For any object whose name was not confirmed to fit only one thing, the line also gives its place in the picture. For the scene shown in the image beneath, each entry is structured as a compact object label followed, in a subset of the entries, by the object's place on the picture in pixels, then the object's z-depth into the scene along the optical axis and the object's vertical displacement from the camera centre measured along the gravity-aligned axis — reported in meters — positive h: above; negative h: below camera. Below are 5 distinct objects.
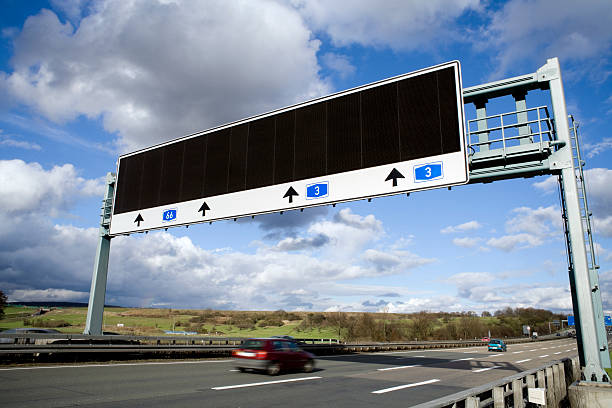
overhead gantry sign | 13.93 +5.89
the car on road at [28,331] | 19.23 -1.48
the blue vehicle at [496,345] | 40.31 -3.62
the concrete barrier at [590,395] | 9.30 -1.97
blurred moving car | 14.29 -1.81
